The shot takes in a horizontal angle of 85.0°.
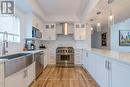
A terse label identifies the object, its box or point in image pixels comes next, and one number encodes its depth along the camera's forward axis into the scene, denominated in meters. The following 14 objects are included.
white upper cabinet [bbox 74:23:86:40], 3.80
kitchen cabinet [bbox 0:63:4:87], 1.06
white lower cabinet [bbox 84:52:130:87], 1.00
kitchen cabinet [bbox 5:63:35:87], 1.22
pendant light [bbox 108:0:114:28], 1.97
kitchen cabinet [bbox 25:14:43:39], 2.70
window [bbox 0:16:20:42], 2.06
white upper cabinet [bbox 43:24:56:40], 3.85
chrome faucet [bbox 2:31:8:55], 1.65
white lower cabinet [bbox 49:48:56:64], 3.89
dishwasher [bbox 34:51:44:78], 2.32
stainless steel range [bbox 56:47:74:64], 3.83
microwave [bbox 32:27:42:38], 2.76
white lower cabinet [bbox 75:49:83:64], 3.81
